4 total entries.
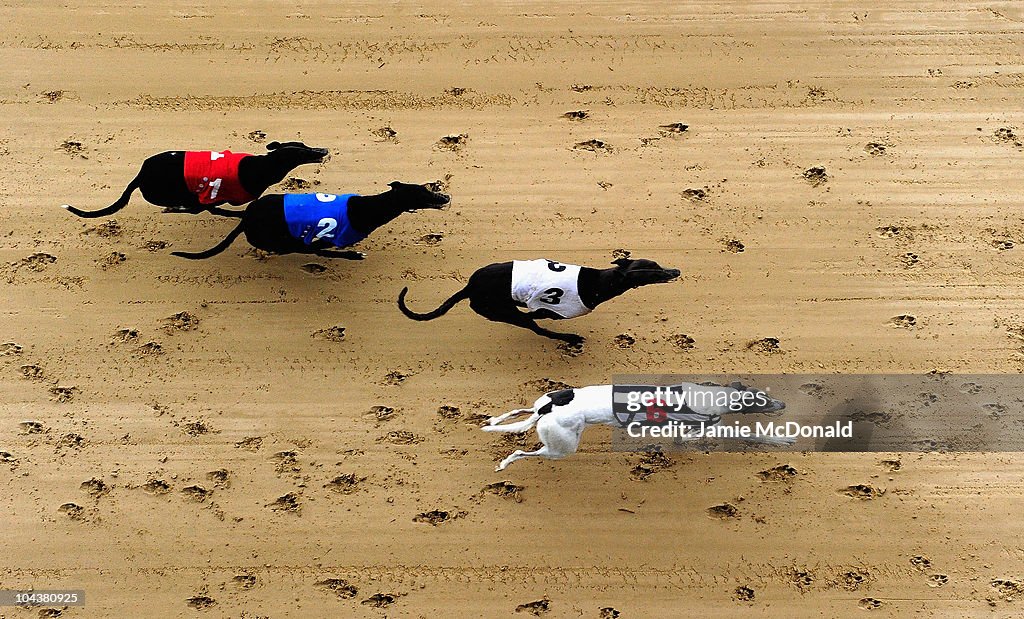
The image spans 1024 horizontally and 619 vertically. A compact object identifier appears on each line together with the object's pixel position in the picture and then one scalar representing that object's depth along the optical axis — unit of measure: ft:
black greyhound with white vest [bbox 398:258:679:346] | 38.22
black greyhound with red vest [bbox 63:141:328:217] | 41.47
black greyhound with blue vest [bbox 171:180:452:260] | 40.73
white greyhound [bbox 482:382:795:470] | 37.01
